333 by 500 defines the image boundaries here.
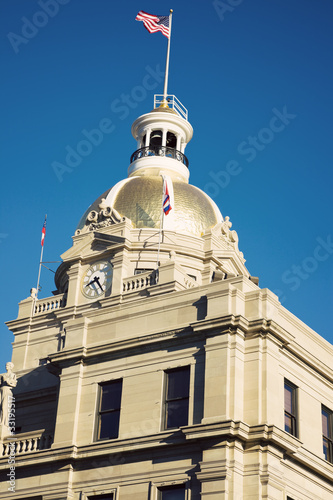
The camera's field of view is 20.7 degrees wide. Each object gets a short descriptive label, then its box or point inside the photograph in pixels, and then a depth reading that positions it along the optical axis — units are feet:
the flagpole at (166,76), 242.17
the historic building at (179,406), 106.01
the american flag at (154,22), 214.32
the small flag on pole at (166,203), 167.63
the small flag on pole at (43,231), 192.44
